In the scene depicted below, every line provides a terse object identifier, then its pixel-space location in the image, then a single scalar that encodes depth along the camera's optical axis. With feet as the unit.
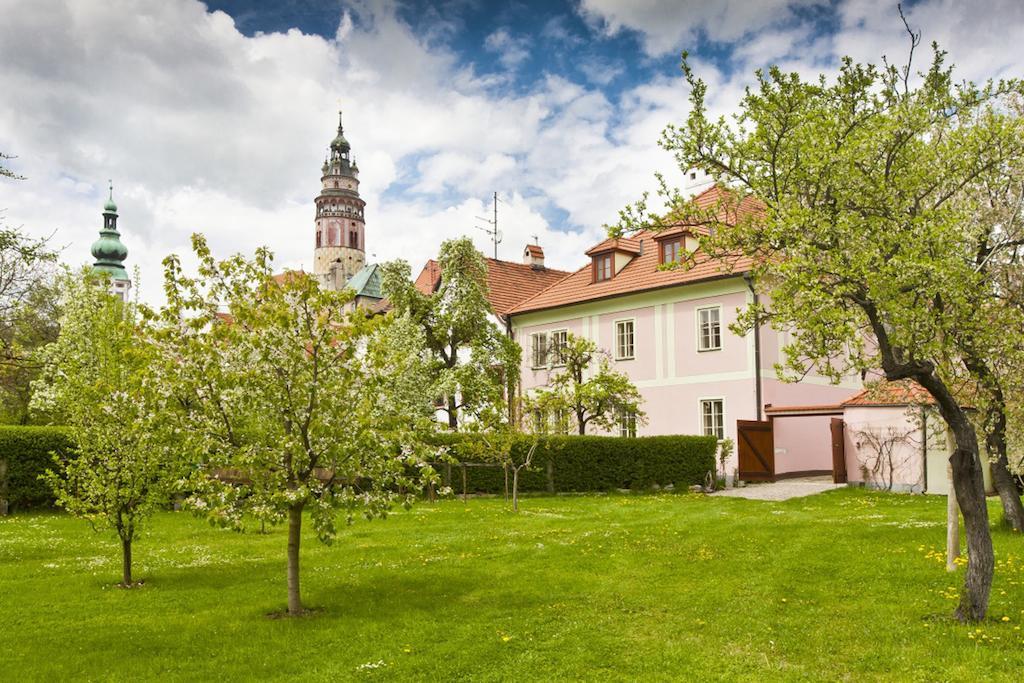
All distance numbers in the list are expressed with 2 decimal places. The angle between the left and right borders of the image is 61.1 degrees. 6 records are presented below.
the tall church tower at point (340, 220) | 431.84
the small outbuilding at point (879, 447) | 82.07
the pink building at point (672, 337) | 101.14
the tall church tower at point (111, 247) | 380.17
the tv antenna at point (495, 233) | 151.53
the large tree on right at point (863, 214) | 29.60
